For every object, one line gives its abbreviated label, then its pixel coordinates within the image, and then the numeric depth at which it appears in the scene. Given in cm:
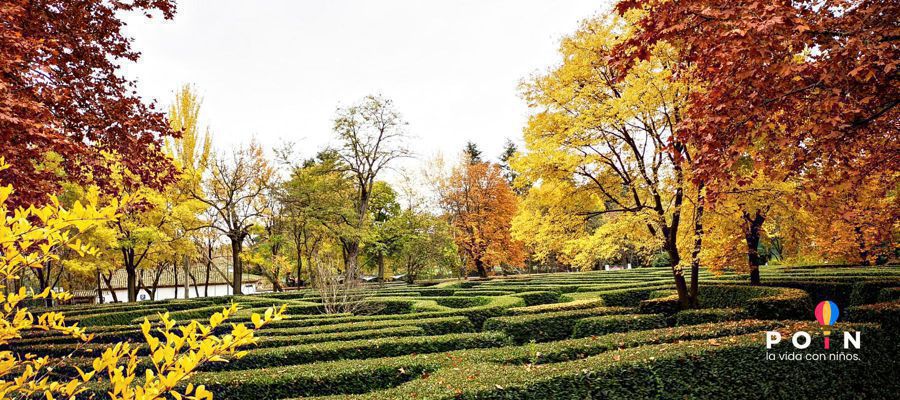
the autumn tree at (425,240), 2713
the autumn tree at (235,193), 2233
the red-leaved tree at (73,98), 479
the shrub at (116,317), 1525
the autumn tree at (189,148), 2286
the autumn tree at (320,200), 2209
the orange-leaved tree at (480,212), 3262
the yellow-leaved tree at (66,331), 162
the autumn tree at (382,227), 2795
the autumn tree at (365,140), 2372
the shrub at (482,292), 1820
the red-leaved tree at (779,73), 434
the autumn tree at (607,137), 1027
